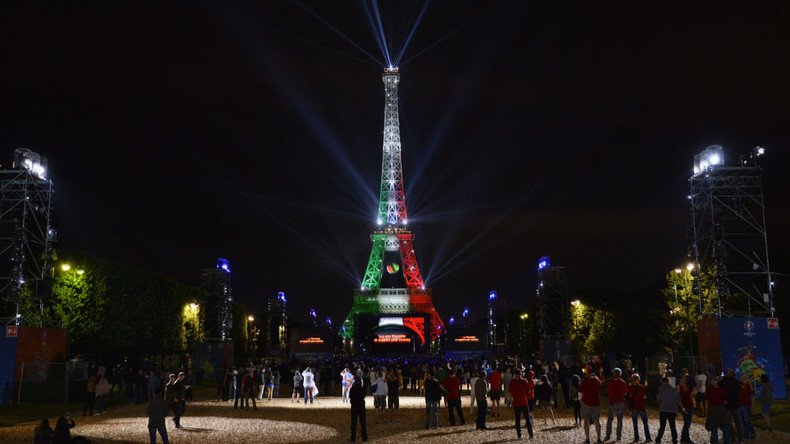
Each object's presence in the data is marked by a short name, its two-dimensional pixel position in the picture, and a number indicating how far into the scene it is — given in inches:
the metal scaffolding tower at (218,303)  2456.9
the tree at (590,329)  2763.3
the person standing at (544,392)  1010.1
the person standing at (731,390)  670.5
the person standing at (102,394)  1111.6
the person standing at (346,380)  1271.0
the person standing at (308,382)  1307.9
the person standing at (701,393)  996.2
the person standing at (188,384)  1307.1
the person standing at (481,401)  838.5
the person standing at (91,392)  1106.2
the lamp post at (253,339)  3567.9
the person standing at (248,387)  1192.8
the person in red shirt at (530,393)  847.1
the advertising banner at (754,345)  1222.9
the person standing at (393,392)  1157.7
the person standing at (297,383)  1406.3
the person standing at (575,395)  919.5
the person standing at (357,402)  751.1
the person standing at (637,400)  738.8
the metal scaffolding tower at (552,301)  2492.6
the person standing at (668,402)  694.5
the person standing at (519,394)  757.9
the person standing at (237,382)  1234.0
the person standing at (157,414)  663.1
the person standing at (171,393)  769.6
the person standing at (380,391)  1062.6
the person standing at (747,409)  718.5
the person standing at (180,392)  926.4
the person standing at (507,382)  1162.4
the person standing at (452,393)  876.6
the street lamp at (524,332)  3418.1
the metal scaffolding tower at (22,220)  1353.3
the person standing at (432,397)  864.8
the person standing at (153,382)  1261.1
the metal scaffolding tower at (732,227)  1331.2
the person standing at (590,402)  723.4
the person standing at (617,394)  729.0
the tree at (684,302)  1788.9
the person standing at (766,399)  820.6
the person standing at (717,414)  641.6
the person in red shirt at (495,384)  987.3
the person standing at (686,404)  717.9
